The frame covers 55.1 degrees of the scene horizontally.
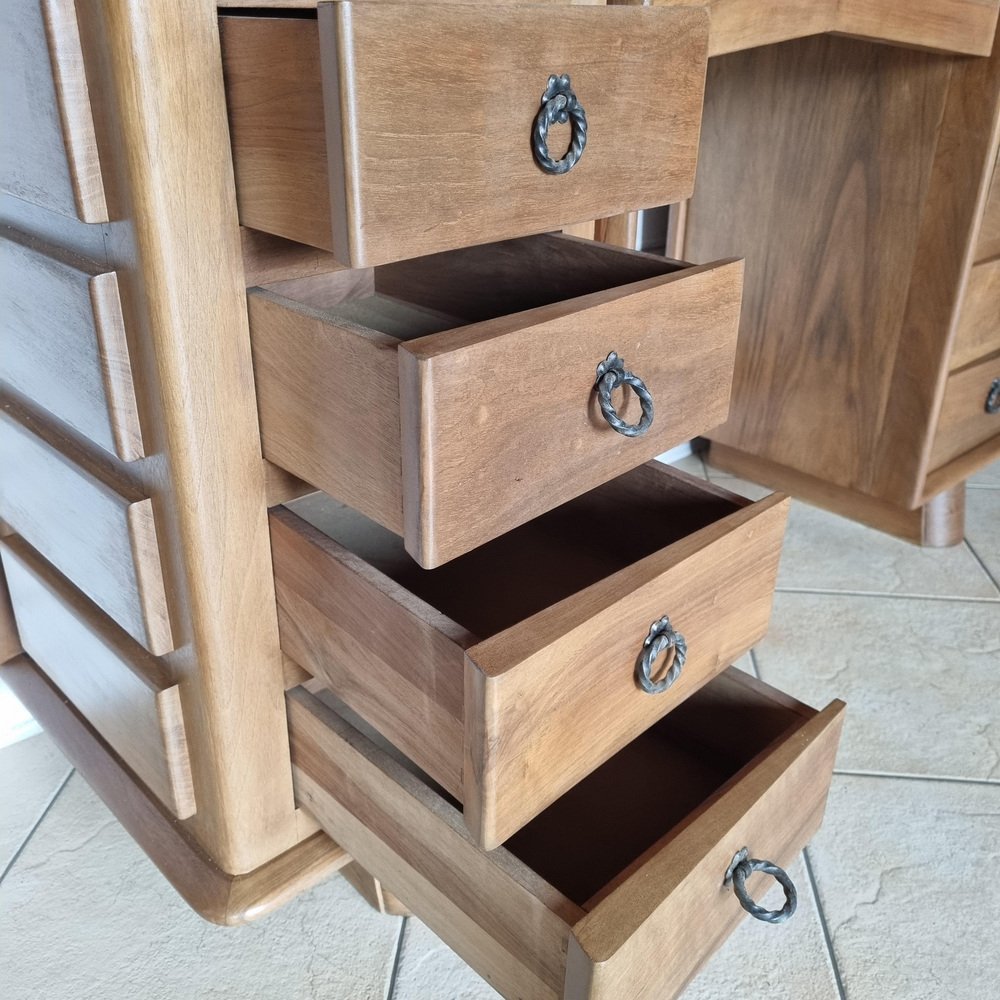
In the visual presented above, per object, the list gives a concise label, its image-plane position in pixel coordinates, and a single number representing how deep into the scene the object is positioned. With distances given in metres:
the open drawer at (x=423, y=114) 0.47
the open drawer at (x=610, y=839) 0.55
